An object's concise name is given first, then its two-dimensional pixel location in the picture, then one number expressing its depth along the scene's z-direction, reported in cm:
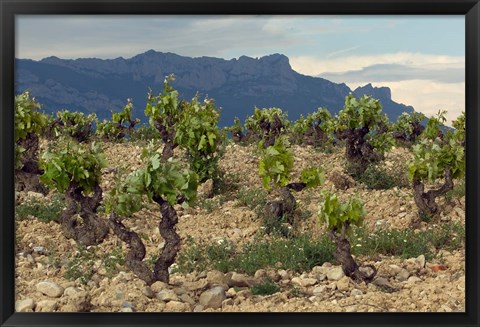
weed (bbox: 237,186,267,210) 973
